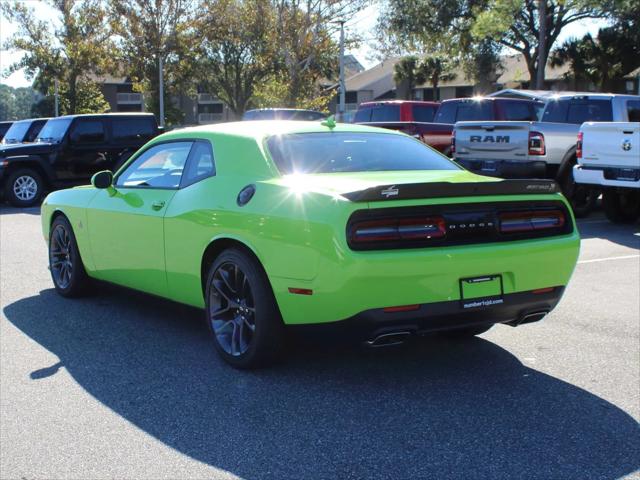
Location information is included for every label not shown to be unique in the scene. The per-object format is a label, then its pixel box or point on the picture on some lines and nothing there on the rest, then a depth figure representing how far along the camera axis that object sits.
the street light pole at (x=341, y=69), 35.16
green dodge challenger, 4.25
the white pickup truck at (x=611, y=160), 11.40
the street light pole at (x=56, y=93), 46.91
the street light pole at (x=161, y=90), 43.99
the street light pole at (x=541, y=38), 29.05
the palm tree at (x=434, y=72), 56.34
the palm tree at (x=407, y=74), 57.94
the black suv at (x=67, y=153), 16.48
